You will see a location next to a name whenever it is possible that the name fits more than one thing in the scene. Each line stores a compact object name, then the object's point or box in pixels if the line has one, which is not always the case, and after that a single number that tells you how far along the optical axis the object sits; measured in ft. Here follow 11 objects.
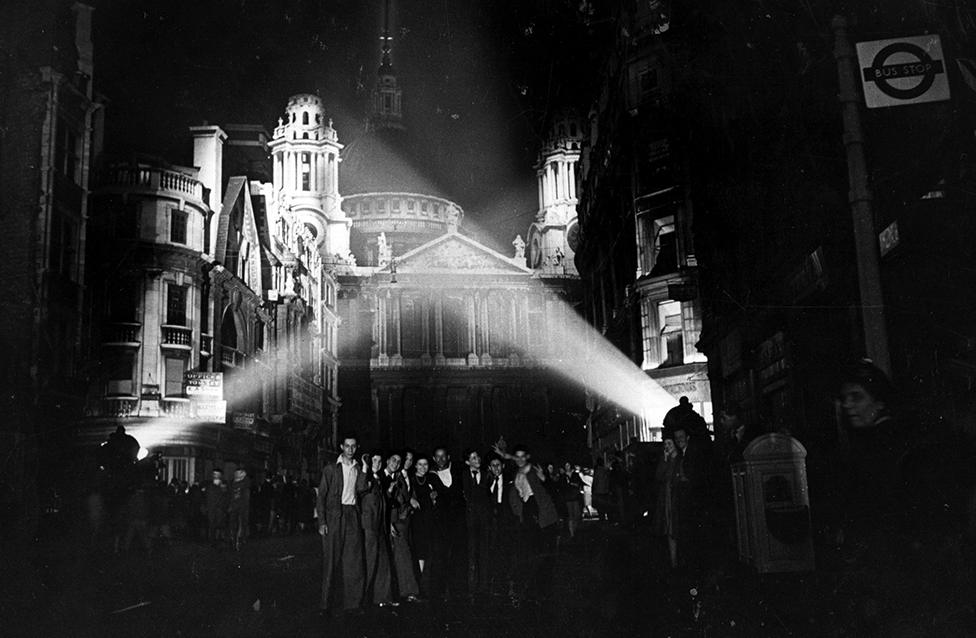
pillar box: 34.30
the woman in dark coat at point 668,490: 37.50
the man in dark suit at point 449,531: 38.50
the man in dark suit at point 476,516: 40.14
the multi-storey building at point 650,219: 111.55
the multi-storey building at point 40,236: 78.02
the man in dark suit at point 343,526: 33.24
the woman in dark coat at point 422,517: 38.32
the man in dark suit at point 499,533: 40.45
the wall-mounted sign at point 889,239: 40.65
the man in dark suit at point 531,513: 40.06
